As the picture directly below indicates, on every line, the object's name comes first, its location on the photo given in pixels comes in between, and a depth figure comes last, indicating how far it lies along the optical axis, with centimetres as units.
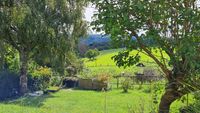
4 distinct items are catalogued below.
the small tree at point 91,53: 5021
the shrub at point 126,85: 2360
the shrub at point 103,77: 2452
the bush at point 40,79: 2244
